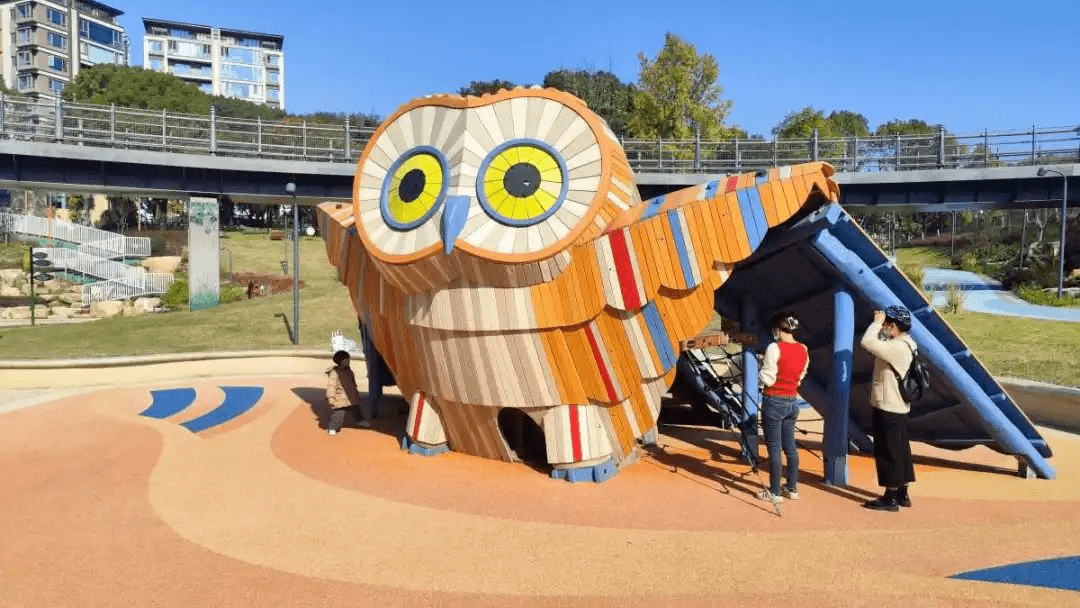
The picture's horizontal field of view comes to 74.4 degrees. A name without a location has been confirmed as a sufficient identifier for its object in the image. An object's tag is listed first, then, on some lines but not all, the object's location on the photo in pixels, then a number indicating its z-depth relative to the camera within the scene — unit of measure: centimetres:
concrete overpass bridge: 2653
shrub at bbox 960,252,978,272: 4206
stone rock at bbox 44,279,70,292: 3458
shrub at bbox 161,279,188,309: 3002
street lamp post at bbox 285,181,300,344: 1977
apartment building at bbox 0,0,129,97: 7538
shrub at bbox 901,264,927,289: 2364
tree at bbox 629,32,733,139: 3725
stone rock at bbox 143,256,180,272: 4003
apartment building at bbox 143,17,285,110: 9644
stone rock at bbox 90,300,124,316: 3119
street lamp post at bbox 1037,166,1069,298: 2577
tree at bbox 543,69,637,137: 5453
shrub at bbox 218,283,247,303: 2984
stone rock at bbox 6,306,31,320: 3016
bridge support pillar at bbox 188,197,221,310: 2791
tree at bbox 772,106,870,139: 5284
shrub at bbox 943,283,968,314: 2234
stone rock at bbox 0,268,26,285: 3575
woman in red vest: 698
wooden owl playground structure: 736
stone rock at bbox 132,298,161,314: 3108
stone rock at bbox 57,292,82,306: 3322
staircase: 3331
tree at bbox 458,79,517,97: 7025
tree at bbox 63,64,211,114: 5619
